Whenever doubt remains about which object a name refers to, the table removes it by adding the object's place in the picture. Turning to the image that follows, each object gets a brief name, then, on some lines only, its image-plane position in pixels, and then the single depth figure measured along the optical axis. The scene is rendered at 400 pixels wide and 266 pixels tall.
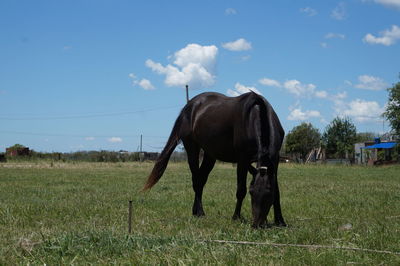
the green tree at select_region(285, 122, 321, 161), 72.81
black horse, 5.36
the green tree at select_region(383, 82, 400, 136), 51.03
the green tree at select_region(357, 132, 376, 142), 93.81
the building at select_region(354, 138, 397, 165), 62.79
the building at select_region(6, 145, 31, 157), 48.79
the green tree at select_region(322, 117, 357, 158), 79.56
